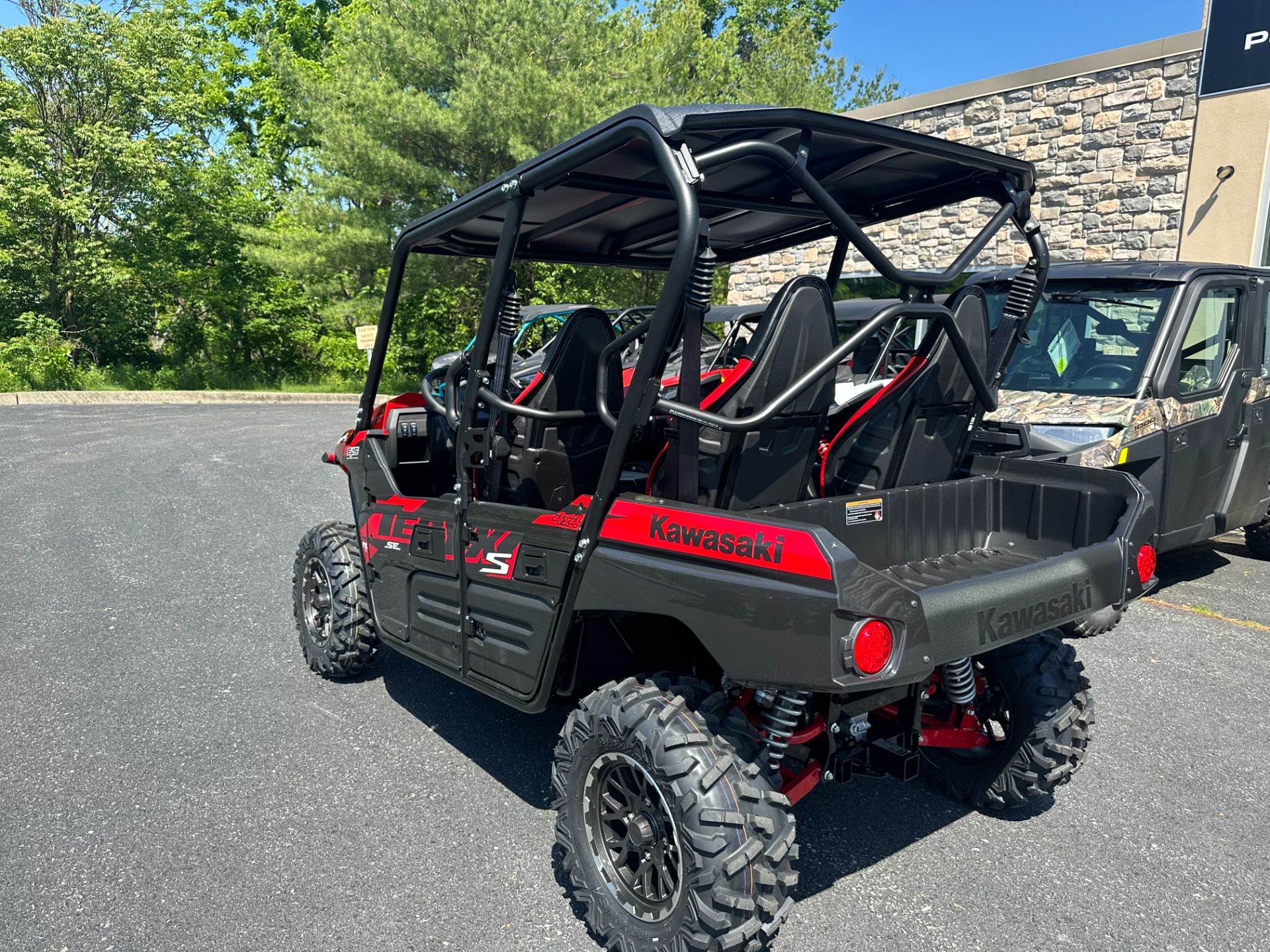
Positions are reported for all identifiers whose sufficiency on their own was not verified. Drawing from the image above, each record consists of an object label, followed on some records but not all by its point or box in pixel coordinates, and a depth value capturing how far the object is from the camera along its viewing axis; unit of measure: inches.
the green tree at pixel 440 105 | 693.3
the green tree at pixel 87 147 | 796.6
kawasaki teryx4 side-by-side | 90.3
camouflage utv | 205.5
